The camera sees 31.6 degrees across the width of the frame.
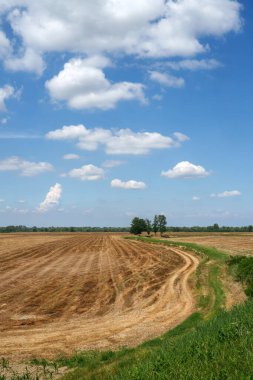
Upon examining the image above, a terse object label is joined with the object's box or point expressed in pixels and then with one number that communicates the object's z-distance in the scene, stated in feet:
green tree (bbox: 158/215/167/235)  498.69
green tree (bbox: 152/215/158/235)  497.87
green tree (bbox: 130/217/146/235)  480.64
